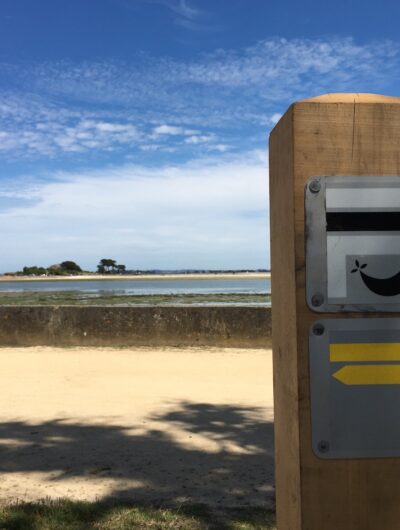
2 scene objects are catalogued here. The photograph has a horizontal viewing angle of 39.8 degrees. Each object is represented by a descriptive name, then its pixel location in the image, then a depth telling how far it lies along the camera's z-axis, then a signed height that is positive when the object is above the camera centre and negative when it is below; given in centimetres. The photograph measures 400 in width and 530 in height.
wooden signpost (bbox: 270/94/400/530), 123 -10
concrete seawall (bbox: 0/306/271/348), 944 -94
